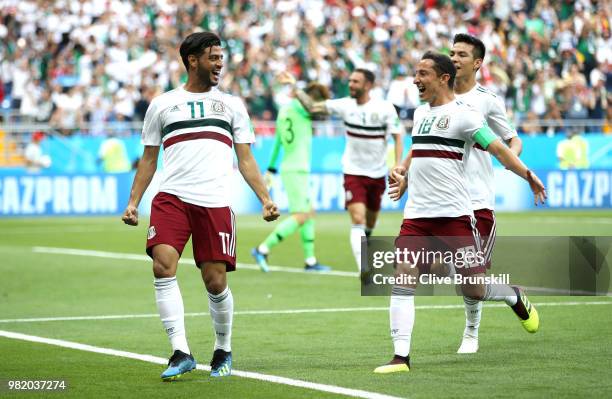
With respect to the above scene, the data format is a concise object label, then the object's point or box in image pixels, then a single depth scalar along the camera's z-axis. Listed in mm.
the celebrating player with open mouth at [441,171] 17703
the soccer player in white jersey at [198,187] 16797
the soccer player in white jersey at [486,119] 20047
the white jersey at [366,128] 30984
